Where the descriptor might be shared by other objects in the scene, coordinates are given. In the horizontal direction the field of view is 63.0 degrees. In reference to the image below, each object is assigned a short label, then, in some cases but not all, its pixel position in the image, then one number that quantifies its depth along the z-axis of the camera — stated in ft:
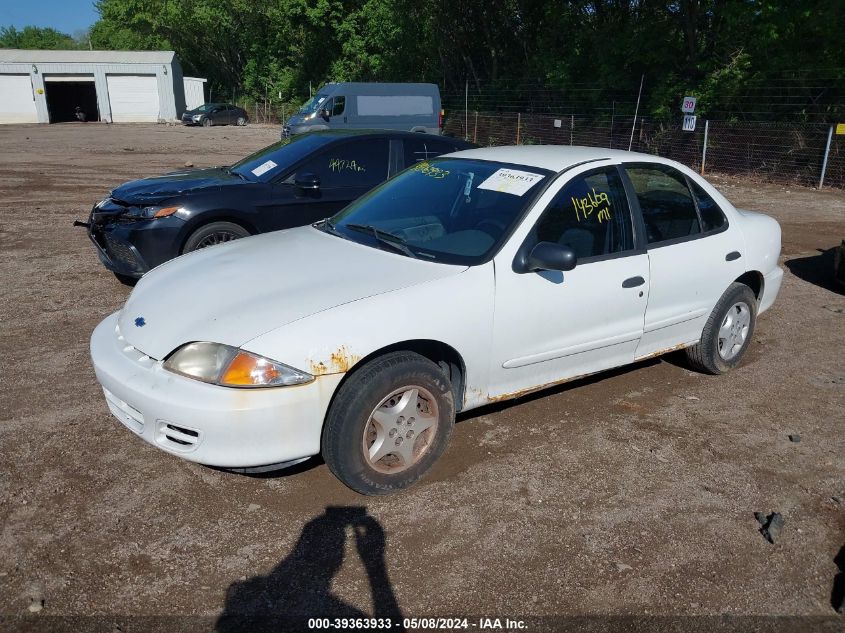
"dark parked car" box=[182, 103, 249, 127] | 130.93
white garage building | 137.08
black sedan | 19.97
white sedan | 9.95
